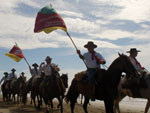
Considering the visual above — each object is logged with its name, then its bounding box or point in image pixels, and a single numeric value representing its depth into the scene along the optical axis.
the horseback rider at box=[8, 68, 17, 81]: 24.87
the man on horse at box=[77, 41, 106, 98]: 10.19
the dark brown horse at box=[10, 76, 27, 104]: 22.43
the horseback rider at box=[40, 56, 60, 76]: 13.91
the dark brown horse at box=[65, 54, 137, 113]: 9.18
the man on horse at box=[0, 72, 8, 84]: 25.88
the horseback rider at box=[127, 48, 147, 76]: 12.00
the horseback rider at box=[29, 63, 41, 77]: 20.39
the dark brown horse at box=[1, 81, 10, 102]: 24.75
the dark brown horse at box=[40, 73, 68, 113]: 13.70
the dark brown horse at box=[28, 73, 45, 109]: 17.00
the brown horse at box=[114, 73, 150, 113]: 11.55
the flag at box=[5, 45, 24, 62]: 19.78
